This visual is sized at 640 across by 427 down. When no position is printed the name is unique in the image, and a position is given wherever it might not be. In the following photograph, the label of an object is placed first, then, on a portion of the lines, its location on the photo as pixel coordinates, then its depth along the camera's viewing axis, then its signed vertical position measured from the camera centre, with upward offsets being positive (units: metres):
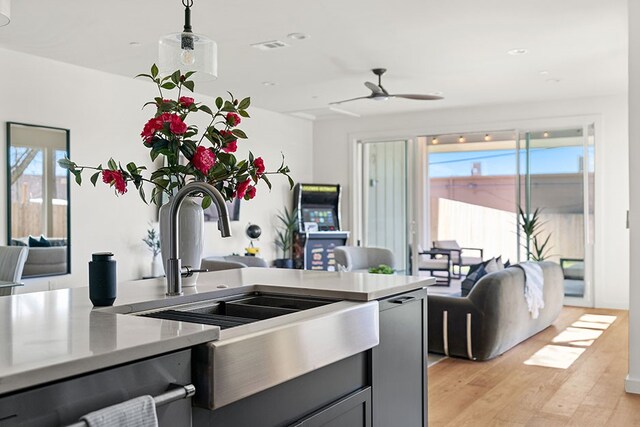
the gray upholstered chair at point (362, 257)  7.36 -0.50
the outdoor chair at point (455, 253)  9.74 -0.60
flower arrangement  2.10 +0.21
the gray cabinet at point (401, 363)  2.22 -0.57
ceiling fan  6.03 +1.23
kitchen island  1.15 -0.27
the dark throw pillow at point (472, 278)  5.09 -0.52
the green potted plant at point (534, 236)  7.95 -0.26
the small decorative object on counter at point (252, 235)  7.76 -0.23
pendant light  3.18 +0.87
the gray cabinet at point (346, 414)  1.83 -0.63
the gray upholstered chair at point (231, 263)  5.47 -0.45
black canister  1.82 -0.19
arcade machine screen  8.83 +0.00
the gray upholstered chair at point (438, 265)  9.27 -0.74
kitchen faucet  1.85 -0.03
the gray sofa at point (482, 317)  4.68 -0.79
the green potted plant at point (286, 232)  8.68 -0.22
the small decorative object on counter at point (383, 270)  5.62 -0.49
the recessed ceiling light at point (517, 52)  5.43 +1.48
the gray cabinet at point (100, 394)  1.08 -0.34
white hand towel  1.14 -0.38
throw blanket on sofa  5.19 -0.61
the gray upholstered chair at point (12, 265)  4.33 -0.34
